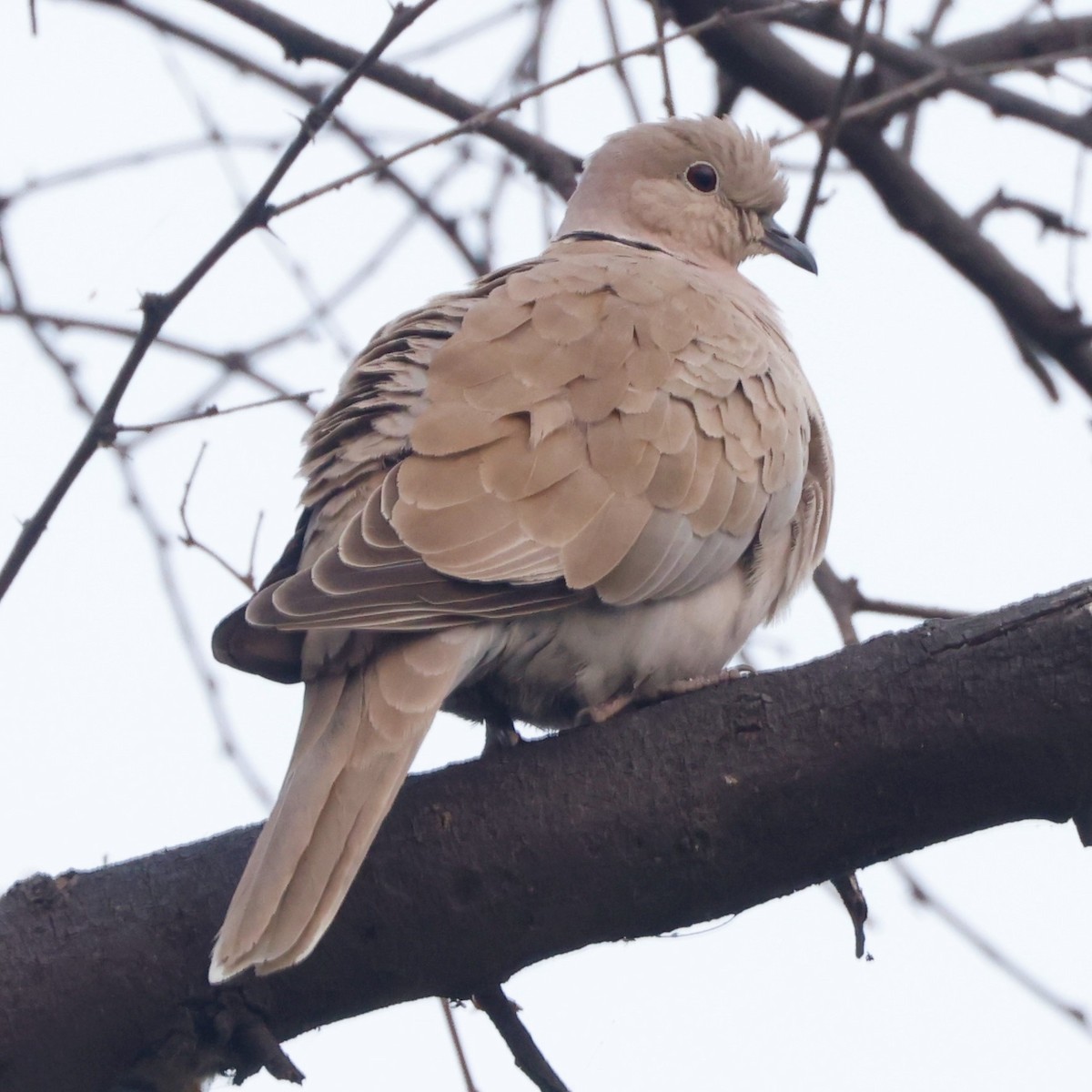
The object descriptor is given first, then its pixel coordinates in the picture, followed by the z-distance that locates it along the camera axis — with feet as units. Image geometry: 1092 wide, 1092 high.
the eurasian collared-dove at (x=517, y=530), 13.92
